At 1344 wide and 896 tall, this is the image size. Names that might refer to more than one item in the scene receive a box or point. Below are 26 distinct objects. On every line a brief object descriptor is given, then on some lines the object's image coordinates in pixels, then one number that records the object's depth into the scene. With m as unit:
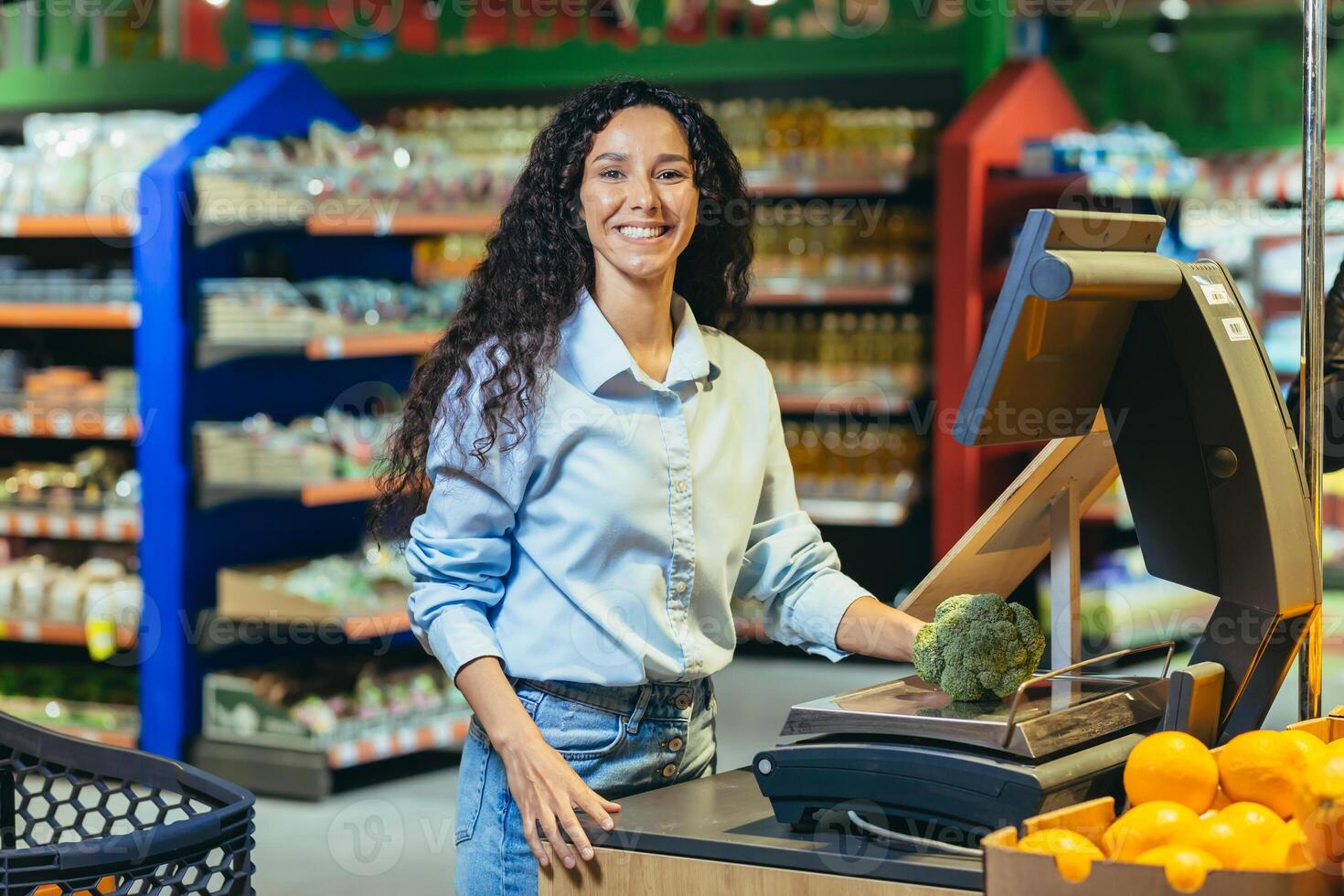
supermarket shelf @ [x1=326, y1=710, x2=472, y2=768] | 6.77
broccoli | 2.92
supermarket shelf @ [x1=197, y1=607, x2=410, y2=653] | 6.81
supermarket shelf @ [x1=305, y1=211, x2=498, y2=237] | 6.87
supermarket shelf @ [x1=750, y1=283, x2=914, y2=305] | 9.31
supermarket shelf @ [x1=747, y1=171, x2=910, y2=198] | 9.18
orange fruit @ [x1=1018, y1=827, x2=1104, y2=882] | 2.60
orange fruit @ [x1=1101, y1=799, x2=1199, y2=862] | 2.67
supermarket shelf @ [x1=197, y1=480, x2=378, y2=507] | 6.73
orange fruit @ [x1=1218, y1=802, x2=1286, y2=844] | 2.66
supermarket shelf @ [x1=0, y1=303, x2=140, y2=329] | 7.07
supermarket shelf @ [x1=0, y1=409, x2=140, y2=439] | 7.11
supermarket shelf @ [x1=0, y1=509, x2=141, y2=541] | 7.16
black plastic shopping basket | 2.90
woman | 3.18
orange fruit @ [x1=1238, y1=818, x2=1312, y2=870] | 2.60
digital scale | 2.80
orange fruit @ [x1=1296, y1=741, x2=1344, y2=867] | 2.59
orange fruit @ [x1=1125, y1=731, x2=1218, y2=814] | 2.77
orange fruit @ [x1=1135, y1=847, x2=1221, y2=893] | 2.57
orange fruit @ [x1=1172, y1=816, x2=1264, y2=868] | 2.62
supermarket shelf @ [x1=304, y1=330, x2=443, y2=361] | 6.68
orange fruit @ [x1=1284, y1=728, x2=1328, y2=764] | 2.78
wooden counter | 2.80
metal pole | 3.07
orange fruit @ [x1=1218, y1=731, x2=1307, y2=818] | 2.77
